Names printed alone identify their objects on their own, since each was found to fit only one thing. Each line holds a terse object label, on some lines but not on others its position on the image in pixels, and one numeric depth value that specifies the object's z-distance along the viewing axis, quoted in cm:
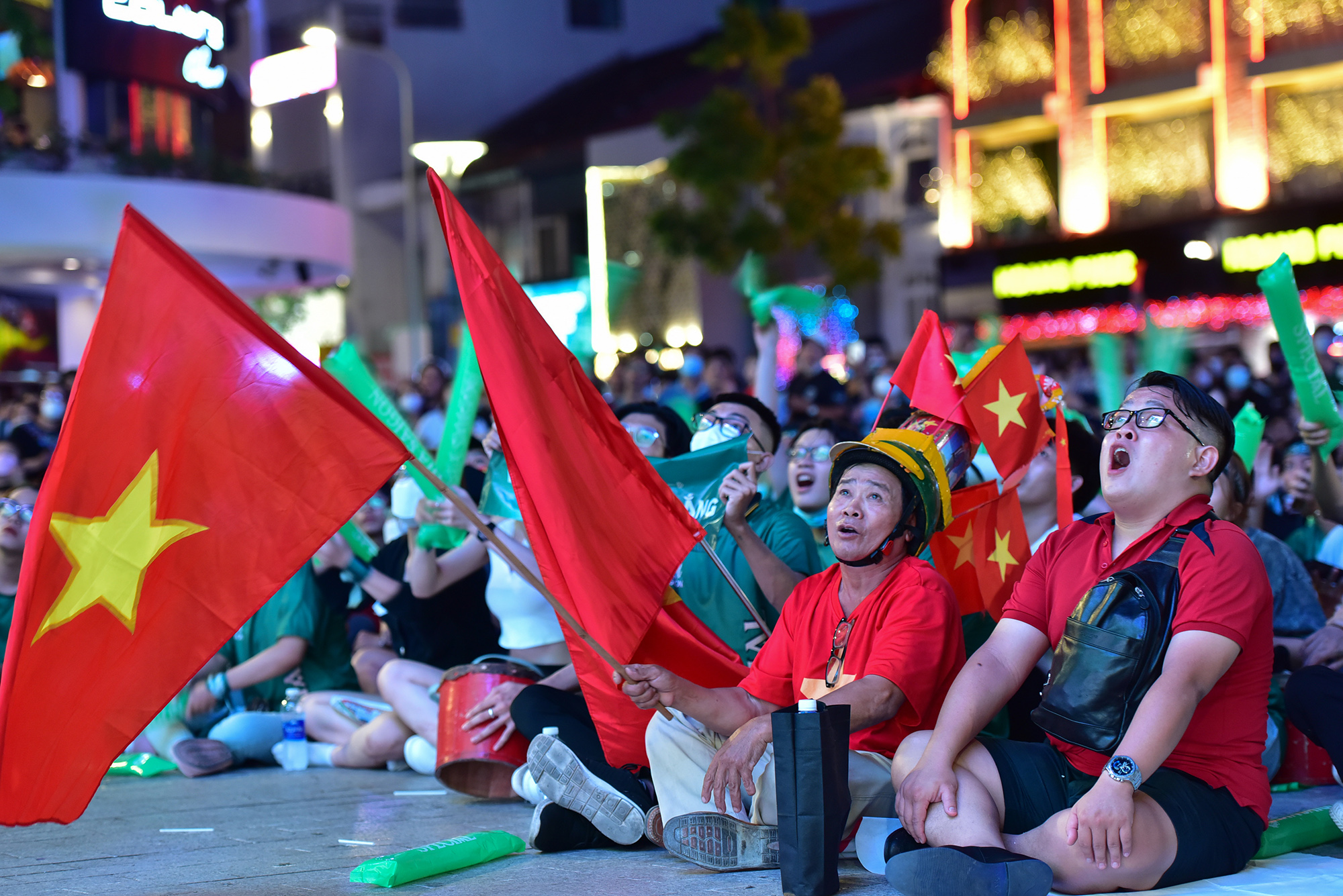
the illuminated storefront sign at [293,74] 3141
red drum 538
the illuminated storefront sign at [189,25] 2048
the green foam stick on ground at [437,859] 409
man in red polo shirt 346
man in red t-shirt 402
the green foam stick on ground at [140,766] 664
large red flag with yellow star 353
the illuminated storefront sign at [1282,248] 2070
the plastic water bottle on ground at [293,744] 668
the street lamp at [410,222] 2248
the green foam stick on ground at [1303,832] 408
